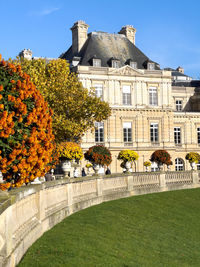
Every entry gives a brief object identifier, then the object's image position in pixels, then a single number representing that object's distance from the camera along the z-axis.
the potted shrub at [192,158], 40.12
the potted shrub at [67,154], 27.65
